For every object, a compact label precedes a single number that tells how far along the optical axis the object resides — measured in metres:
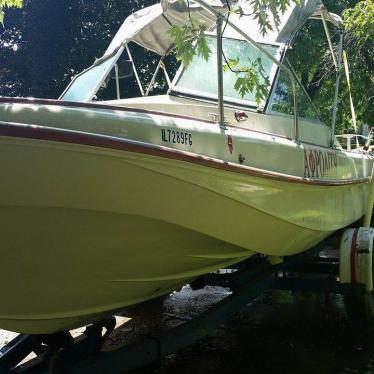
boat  2.53
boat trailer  3.22
